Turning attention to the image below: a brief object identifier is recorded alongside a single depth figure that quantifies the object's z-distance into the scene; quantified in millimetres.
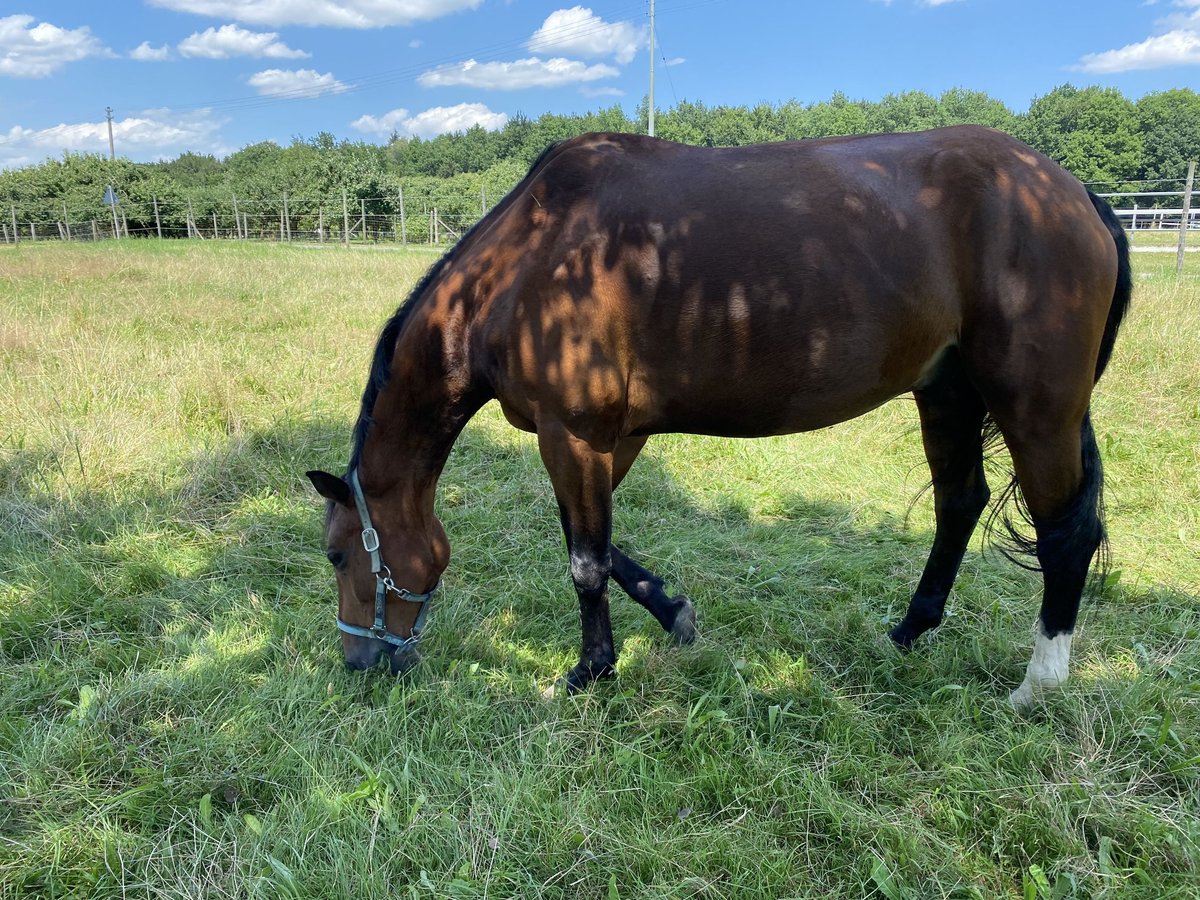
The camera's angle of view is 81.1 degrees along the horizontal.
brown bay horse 2422
